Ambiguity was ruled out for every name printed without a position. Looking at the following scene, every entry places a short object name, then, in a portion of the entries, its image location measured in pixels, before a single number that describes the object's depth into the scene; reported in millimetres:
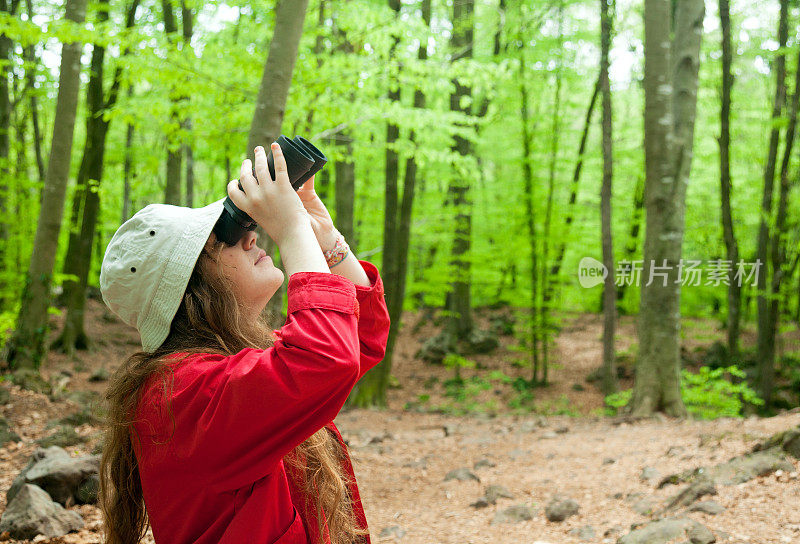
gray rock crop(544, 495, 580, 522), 3986
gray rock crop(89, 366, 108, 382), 9250
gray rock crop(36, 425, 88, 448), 4945
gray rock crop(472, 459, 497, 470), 5668
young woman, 1157
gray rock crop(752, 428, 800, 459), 3955
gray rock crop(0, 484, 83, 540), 3133
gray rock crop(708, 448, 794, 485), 3854
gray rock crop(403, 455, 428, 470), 5879
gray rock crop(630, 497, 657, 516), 3881
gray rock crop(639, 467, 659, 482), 4554
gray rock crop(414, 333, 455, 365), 14734
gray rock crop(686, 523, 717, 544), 3081
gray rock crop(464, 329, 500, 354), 15203
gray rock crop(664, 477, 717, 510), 3742
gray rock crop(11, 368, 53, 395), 6738
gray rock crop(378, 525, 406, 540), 3909
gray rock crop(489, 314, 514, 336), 17109
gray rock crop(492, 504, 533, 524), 4055
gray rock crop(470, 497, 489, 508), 4367
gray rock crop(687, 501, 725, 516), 3457
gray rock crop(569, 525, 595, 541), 3628
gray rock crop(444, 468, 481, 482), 5101
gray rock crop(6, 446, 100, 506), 3584
